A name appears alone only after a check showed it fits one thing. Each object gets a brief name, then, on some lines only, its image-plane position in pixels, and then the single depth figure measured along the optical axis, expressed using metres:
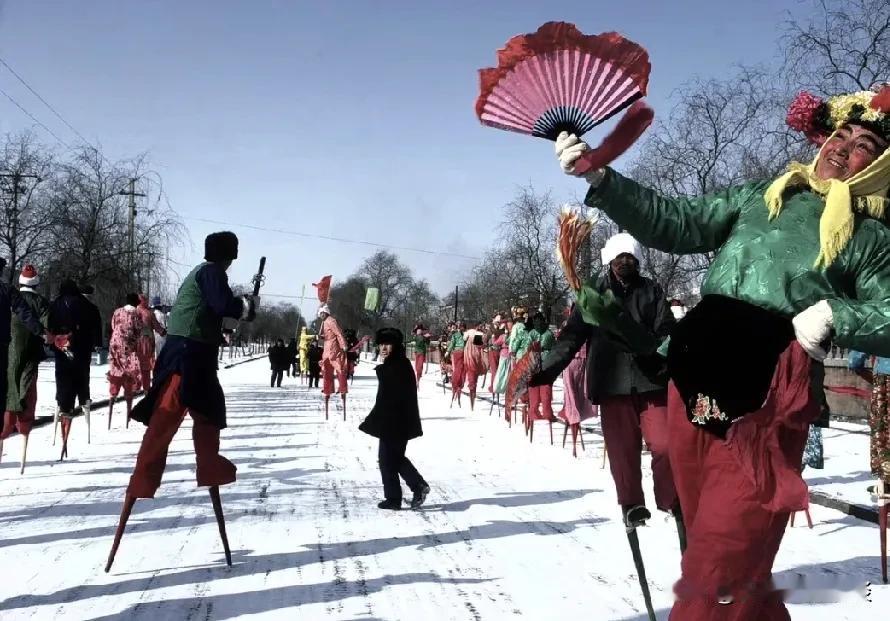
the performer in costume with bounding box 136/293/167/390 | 14.01
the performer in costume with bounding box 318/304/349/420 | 15.47
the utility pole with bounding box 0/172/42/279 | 29.50
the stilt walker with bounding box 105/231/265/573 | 4.93
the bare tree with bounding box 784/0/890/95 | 15.22
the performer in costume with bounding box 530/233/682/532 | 4.42
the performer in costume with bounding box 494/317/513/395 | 17.34
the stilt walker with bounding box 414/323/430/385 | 27.05
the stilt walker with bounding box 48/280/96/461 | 9.55
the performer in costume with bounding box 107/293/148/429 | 13.15
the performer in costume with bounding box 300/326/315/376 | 28.73
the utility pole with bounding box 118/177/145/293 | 31.02
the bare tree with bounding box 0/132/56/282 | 29.66
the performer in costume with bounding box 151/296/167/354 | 16.31
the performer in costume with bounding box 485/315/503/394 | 20.89
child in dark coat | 7.39
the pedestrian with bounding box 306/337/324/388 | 27.33
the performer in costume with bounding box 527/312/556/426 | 12.31
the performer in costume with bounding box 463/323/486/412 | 19.47
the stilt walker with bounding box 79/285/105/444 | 9.87
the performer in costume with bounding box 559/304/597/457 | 10.29
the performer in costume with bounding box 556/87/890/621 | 2.23
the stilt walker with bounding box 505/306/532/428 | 15.40
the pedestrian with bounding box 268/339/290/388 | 27.14
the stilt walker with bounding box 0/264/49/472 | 8.15
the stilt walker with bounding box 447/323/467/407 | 20.91
